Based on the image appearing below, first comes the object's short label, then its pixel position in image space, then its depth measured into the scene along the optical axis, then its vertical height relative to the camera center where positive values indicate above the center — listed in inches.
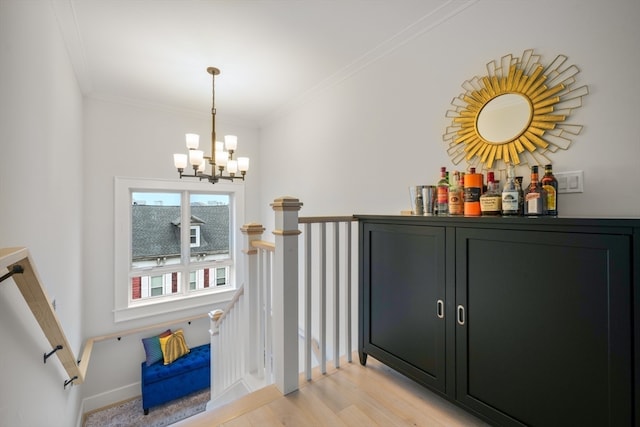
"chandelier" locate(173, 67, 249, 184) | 98.3 +21.0
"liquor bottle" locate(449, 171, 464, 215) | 65.2 +2.9
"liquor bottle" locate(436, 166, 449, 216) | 67.3 +3.7
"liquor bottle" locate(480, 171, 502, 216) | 57.3 +1.9
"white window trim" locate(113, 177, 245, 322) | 142.8 -19.8
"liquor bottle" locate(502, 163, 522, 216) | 54.9 +2.9
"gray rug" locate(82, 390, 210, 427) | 129.1 -95.8
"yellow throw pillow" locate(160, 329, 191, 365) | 146.9 -70.8
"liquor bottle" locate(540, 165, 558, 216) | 53.7 +4.2
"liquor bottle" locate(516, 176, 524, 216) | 55.6 +2.8
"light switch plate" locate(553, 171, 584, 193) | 56.3 +6.2
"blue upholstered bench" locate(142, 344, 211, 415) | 135.7 -83.3
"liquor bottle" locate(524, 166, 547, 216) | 52.8 +2.5
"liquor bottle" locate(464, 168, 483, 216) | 61.8 +4.3
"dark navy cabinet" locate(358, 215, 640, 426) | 37.9 -17.5
